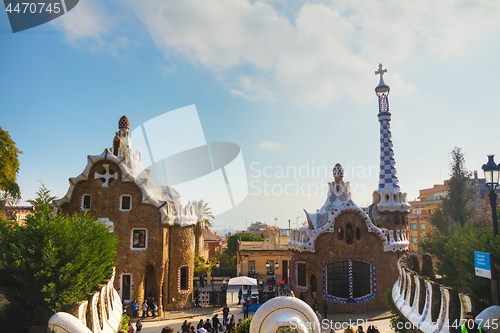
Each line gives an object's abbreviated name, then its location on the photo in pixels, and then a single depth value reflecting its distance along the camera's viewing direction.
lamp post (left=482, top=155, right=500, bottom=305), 8.85
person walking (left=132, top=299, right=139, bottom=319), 19.67
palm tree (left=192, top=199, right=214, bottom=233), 46.61
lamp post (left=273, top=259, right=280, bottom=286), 34.09
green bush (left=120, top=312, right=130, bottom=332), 12.38
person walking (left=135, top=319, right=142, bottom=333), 13.77
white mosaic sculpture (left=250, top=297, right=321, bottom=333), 7.74
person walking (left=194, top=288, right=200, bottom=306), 23.25
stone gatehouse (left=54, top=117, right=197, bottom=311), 20.56
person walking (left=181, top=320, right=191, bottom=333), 13.50
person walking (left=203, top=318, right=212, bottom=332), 14.25
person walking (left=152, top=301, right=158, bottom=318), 20.50
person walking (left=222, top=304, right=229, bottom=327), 17.83
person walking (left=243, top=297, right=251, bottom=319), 19.62
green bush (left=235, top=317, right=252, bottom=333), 11.58
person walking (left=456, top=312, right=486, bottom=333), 6.37
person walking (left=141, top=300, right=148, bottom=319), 19.78
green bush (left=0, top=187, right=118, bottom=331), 8.62
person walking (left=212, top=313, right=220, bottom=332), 15.91
